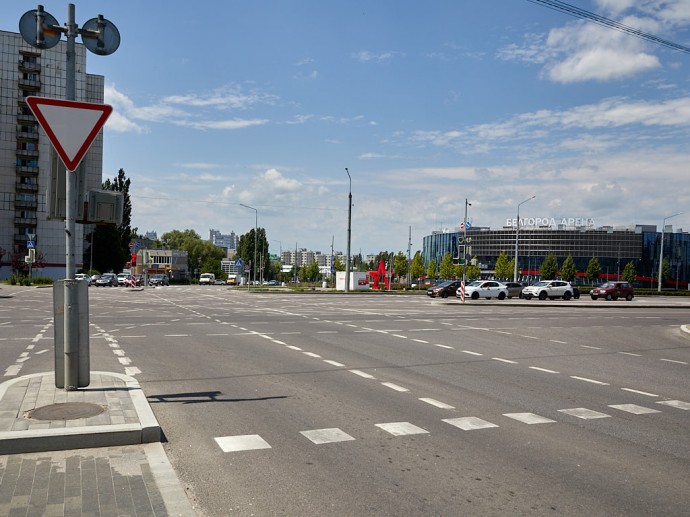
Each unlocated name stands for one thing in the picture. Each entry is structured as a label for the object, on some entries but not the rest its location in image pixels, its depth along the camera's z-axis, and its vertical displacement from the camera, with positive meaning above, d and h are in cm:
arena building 14312 +467
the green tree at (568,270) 12325 -85
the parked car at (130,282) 7119 -275
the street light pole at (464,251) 4729 +103
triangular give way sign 732 +168
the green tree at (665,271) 12265 -79
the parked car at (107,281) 6838 -248
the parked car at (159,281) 8419 -298
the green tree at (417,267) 12000 -65
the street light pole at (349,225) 5616 +355
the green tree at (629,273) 12462 -131
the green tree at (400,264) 11095 -9
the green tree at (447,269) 11547 -91
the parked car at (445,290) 4978 -215
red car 5269 -221
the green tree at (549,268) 12481 -50
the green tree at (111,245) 9688 +239
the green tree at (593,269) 12069 -58
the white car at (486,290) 4650 -199
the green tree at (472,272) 11119 -146
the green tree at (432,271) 12677 -152
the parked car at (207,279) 9694 -305
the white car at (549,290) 4997 -206
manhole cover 639 -169
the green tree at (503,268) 11662 -58
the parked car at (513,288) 5050 -199
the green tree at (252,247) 12625 +316
